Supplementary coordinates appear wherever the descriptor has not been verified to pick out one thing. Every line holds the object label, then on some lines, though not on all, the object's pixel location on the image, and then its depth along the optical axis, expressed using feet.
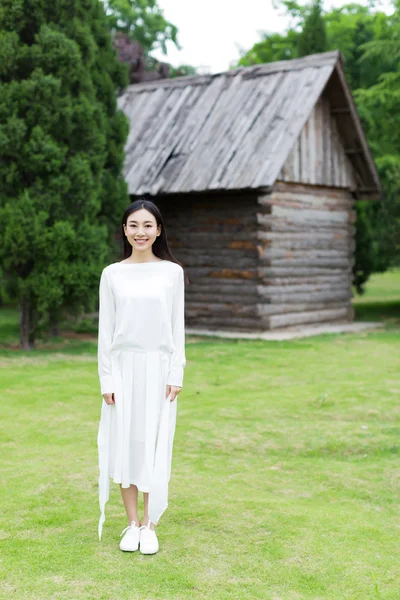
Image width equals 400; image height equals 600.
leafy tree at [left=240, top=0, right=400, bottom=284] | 61.05
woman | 15.29
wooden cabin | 50.72
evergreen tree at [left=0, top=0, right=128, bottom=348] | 41.11
